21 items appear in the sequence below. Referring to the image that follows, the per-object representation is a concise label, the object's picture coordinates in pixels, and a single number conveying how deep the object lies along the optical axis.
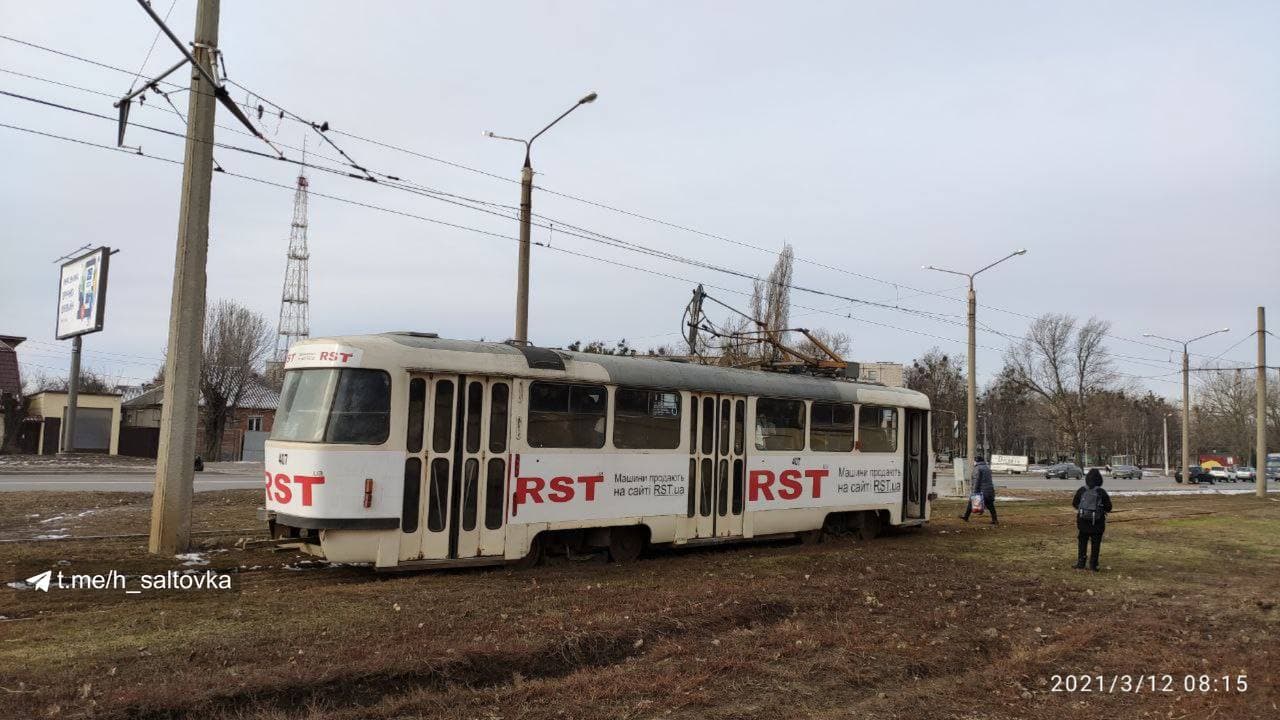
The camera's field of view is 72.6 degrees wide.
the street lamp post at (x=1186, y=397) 43.56
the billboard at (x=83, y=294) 34.44
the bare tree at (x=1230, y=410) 80.38
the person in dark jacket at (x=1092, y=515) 12.53
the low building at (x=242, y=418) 53.47
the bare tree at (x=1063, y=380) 67.12
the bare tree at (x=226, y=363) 45.25
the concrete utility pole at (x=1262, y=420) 32.97
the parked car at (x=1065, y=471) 57.38
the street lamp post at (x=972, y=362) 25.77
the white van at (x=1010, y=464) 67.88
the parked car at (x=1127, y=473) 62.31
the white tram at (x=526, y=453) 9.43
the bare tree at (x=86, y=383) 69.75
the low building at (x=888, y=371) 66.50
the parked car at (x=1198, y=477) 53.91
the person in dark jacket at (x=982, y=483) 19.34
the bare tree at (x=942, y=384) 69.69
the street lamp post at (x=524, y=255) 15.46
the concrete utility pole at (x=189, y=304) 10.95
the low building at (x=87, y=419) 43.50
